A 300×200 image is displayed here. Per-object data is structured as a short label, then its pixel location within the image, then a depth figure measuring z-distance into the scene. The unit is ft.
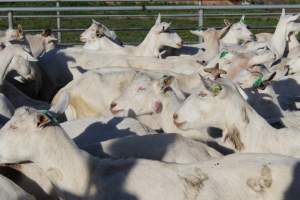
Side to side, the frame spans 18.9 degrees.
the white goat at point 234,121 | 20.59
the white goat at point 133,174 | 16.84
